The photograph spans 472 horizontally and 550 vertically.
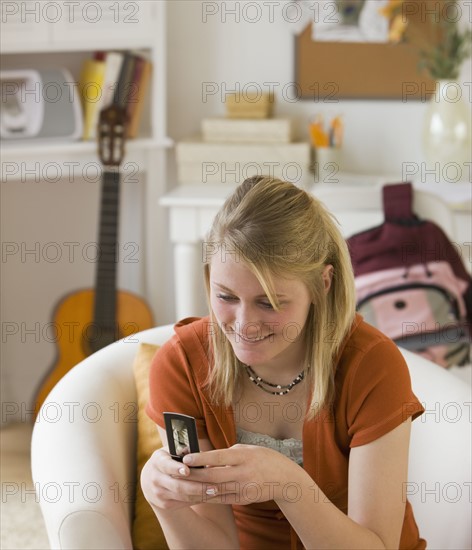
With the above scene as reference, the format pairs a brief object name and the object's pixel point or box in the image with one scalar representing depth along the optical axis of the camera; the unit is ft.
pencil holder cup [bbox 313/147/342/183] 8.91
